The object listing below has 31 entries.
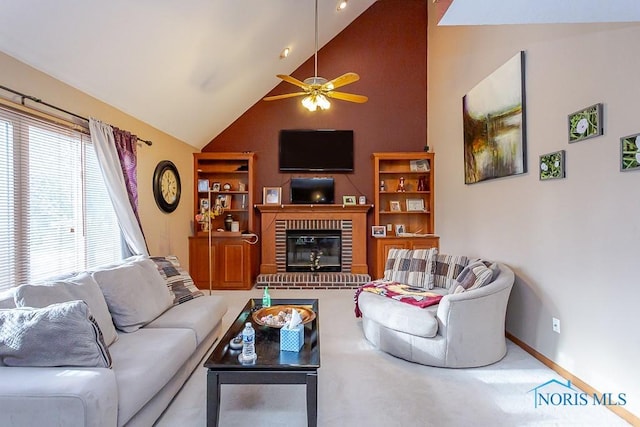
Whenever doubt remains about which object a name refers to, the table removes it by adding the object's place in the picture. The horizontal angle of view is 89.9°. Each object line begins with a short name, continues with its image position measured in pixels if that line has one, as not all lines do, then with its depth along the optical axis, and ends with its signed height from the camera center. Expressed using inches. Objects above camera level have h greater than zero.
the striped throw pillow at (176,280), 122.7 -25.6
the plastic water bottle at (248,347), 73.8 -31.0
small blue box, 79.7 -31.0
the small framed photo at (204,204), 223.9 +8.2
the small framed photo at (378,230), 224.9 -10.7
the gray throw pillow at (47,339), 62.2 -24.1
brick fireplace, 224.5 -9.7
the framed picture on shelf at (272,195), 232.1 +14.8
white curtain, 122.1 +13.1
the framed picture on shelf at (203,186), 223.9 +20.9
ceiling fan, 134.2 +56.6
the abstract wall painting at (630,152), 78.4 +15.4
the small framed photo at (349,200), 231.1 +10.9
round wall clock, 168.6 +16.7
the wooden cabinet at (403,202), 216.5 +9.4
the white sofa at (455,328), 104.1 -38.0
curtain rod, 90.4 +35.7
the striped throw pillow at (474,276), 113.0 -22.8
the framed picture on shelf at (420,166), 226.8 +35.1
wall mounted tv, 232.2 +46.6
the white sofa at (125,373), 54.6 -33.5
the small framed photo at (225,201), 225.5 +10.4
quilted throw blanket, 120.0 -31.9
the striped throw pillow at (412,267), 146.7 -24.8
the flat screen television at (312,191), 229.3 +17.4
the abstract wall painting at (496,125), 123.8 +39.4
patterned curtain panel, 133.0 +24.1
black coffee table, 70.8 -34.9
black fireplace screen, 228.1 -25.2
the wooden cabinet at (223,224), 209.8 -6.2
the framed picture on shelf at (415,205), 231.5 +7.1
